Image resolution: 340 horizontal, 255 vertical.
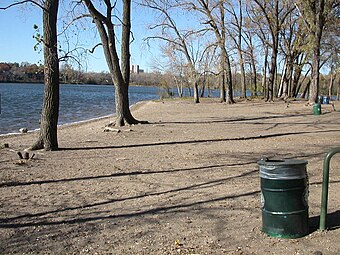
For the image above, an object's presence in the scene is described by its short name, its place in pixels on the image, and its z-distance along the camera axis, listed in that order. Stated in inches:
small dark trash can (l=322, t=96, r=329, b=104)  1507.1
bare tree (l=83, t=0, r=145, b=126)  679.1
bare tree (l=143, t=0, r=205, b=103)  1676.7
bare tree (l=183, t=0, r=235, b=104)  1450.5
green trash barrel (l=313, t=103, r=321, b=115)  970.1
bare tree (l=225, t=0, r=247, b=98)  1731.2
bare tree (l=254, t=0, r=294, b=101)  1577.6
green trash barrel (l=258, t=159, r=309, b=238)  202.2
